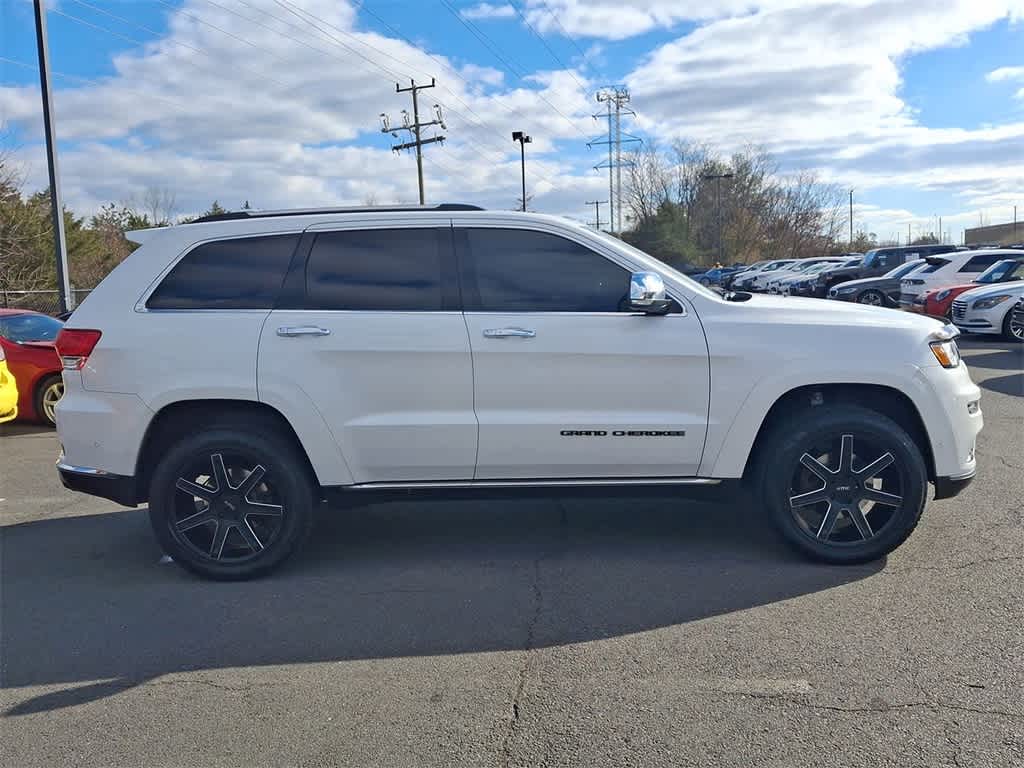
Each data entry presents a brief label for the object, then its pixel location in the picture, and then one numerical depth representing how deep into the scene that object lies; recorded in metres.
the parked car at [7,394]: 8.69
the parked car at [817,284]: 27.20
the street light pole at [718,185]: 67.14
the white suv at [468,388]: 4.66
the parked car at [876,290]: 23.00
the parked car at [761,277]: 38.59
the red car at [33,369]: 9.99
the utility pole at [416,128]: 45.09
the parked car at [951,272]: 19.81
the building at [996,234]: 96.56
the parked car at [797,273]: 33.38
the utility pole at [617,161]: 61.22
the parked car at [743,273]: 44.39
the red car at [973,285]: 17.58
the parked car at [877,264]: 27.06
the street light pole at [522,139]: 47.88
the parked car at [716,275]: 47.19
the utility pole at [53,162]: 14.64
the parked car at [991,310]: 15.42
